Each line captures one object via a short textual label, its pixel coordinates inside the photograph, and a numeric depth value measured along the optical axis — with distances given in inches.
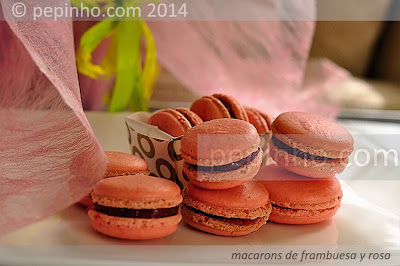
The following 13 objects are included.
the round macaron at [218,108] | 16.9
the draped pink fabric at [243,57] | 21.3
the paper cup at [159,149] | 16.6
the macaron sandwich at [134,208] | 14.2
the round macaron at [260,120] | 17.3
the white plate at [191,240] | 13.9
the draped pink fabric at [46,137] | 14.8
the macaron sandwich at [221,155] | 14.7
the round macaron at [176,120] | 16.6
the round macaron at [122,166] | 15.5
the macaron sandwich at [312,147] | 15.5
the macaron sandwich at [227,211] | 14.9
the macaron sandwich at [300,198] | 15.5
